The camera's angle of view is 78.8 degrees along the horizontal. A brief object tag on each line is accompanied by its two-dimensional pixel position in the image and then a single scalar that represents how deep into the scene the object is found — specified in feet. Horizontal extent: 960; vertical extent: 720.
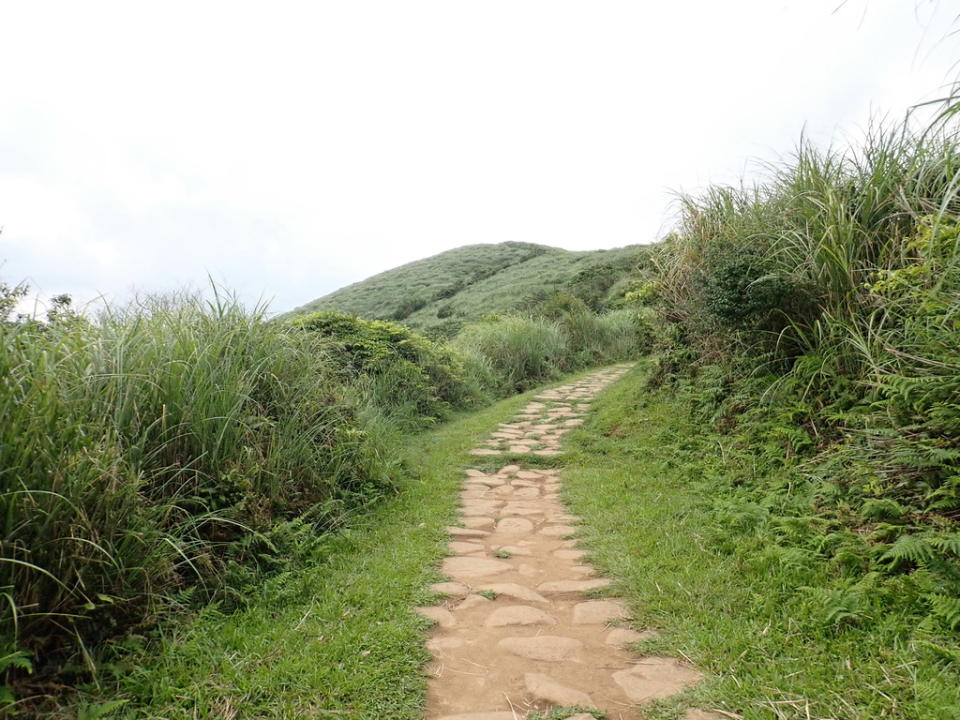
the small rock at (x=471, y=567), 11.44
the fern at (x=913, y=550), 8.44
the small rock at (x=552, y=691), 7.23
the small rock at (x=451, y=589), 10.48
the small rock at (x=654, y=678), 7.29
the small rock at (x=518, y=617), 9.41
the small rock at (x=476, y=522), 14.39
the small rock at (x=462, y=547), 12.69
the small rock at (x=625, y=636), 8.64
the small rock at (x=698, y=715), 6.68
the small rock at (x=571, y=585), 10.61
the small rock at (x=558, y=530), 13.67
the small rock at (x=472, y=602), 9.98
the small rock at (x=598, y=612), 9.39
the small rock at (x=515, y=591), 10.36
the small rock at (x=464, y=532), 13.76
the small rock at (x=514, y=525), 14.16
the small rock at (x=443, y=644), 8.52
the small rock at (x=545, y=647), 8.33
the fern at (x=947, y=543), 8.04
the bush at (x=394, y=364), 25.68
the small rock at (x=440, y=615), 9.34
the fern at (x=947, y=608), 7.43
